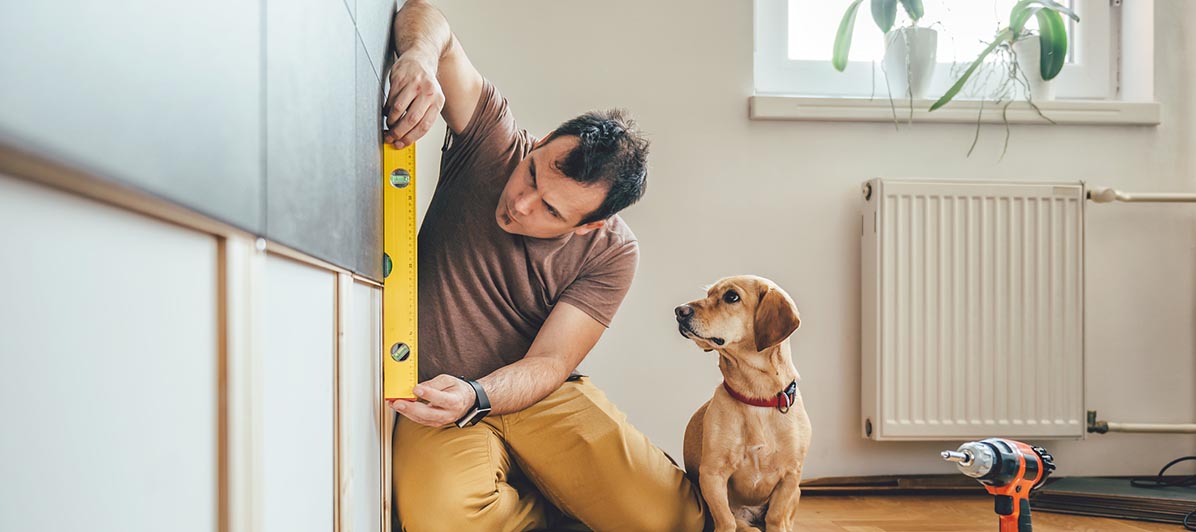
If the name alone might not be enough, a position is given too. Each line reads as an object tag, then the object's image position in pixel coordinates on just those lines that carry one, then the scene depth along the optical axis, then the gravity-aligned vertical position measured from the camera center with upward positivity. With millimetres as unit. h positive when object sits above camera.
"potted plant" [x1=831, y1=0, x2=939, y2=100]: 2281 +549
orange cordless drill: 1364 -338
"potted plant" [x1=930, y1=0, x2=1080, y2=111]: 2244 +556
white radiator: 2221 -132
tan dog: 1591 -287
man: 1454 -129
